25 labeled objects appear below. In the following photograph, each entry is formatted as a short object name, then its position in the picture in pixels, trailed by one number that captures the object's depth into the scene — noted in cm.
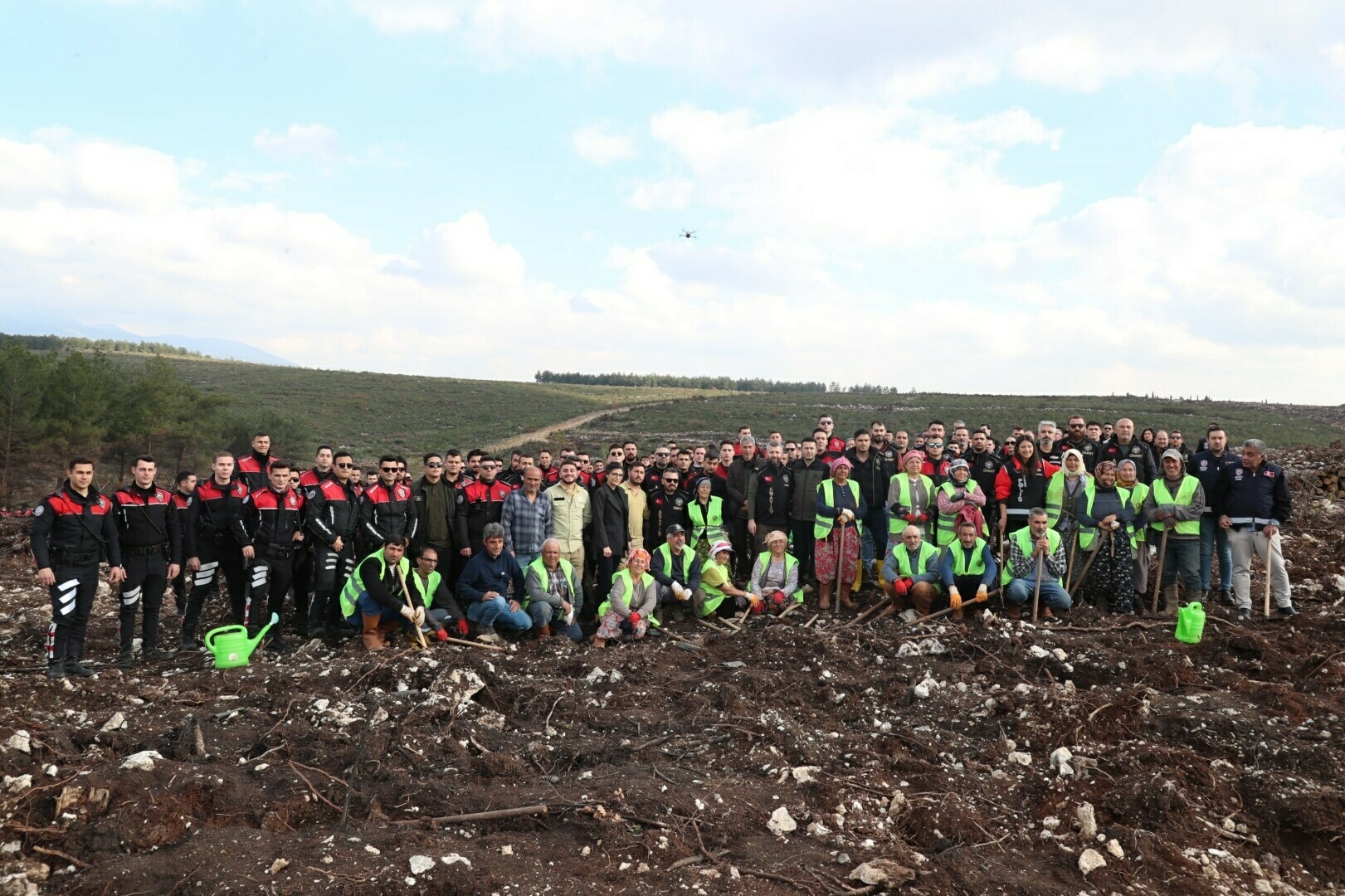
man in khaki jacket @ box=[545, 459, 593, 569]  990
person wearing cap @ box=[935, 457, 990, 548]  946
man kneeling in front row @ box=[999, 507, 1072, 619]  909
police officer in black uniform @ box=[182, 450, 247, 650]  870
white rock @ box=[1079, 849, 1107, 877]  452
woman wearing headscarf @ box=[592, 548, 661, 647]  913
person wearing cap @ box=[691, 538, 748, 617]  977
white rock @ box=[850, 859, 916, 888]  433
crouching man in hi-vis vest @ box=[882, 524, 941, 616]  928
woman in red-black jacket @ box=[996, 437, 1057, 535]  995
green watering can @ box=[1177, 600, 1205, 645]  801
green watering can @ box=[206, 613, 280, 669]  765
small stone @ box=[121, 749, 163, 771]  513
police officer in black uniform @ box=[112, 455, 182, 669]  800
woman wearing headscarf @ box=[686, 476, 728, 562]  1031
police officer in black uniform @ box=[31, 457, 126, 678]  741
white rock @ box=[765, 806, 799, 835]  486
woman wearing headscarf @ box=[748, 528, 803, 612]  991
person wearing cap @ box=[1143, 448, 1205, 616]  921
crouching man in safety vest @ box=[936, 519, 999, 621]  917
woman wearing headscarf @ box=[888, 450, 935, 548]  988
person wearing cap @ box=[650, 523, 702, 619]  987
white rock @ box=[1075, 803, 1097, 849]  486
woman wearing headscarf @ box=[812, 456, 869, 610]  1016
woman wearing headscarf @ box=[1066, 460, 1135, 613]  941
